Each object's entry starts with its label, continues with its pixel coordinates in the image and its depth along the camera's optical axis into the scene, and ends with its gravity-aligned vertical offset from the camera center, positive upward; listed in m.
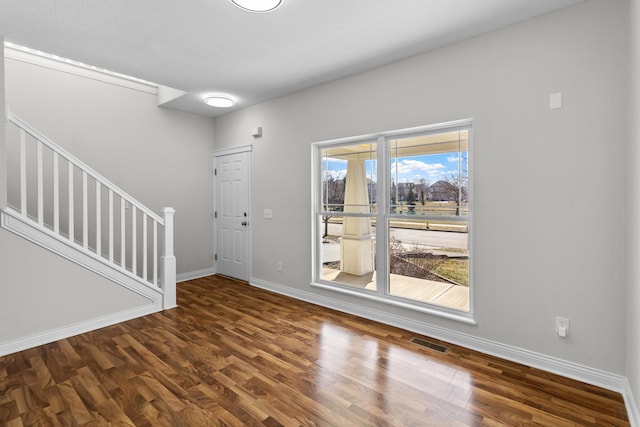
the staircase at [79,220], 2.91 -0.11
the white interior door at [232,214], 5.03 -0.09
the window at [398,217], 3.01 -0.09
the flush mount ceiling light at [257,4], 2.23 +1.45
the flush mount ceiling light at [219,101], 4.27 +1.47
